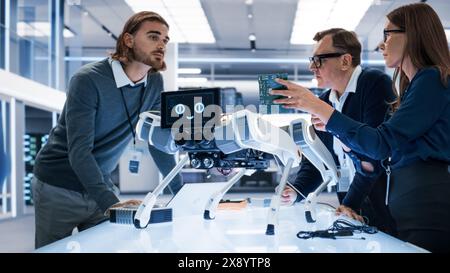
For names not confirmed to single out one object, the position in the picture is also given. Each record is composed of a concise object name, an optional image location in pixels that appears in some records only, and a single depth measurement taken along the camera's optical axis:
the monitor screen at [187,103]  1.38
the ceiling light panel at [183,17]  7.36
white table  1.10
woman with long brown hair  1.26
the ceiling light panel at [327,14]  7.29
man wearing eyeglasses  1.76
